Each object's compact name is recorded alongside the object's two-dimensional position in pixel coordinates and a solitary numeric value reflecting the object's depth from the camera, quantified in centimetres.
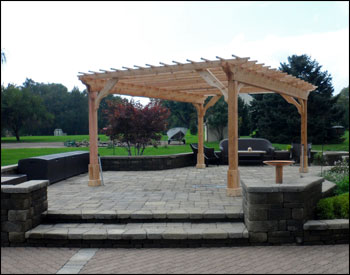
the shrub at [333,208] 478
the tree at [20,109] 3644
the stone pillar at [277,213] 447
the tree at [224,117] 2527
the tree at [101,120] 4125
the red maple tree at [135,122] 1273
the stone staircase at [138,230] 446
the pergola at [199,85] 662
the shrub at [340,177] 600
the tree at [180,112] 4106
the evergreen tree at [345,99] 3288
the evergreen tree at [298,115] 2180
